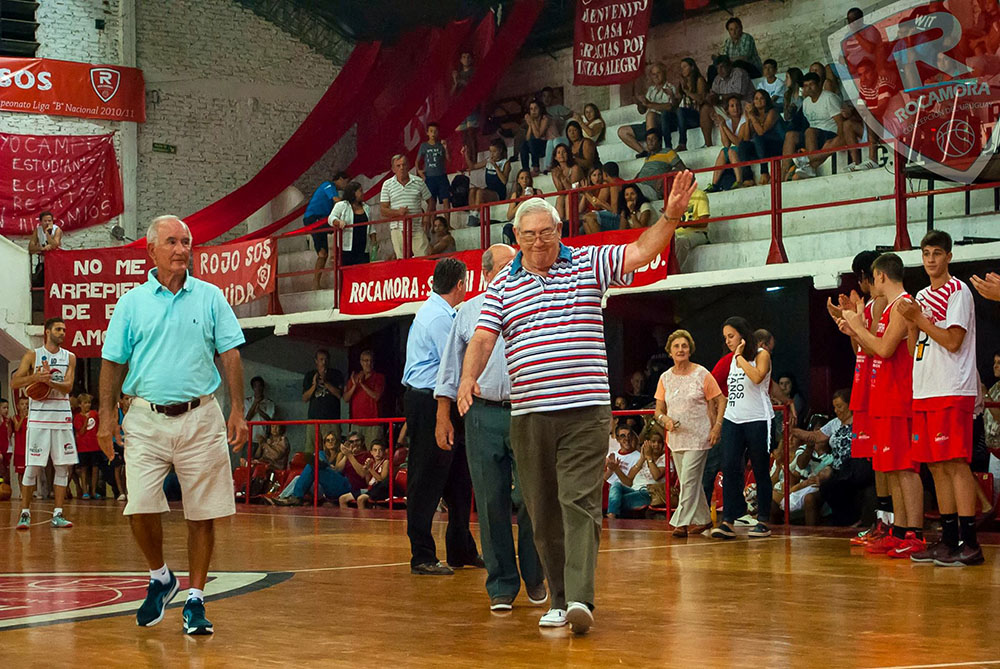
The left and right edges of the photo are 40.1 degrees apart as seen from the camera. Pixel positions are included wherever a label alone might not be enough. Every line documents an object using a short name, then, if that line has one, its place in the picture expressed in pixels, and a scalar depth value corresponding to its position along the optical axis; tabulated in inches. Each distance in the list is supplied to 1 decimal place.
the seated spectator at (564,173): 669.0
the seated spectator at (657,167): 641.0
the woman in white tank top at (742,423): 420.2
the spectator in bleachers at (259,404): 764.8
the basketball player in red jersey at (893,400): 338.0
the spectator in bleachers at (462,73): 795.4
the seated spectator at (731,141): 636.1
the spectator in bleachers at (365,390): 720.3
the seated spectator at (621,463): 527.8
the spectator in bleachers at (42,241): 808.9
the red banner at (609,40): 725.3
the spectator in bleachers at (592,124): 748.0
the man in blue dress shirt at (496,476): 254.8
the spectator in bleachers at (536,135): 757.9
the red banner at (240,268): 692.1
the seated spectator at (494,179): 735.7
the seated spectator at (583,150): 699.4
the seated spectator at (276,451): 684.1
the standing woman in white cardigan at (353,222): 726.5
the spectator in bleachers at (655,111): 716.7
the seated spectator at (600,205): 616.4
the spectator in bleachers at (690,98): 708.7
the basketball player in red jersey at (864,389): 353.4
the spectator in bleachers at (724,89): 690.2
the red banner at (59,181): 848.9
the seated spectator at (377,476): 607.5
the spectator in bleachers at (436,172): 761.6
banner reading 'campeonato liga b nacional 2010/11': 852.0
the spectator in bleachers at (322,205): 756.0
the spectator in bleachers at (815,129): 607.8
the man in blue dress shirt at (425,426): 315.6
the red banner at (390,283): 610.9
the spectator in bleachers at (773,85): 676.7
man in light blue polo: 232.2
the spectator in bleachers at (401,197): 743.1
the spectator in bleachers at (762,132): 629.0
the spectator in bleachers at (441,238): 695.7
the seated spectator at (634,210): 599.2
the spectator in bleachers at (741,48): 713.6
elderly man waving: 217.2
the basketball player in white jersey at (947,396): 318.0
